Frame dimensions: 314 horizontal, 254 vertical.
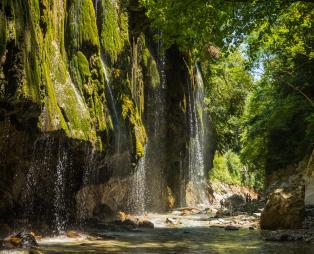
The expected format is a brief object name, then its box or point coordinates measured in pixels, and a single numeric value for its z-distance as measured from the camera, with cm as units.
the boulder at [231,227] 1838
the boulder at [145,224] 1885
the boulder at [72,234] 1396
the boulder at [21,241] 1091
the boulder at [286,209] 1698
